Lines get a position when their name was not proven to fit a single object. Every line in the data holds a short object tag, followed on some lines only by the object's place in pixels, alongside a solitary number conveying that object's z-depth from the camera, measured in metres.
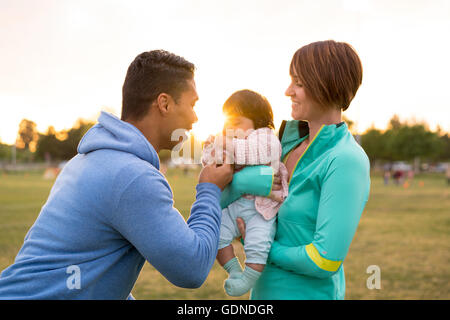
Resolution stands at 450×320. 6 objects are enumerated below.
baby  2.19
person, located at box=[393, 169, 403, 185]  38.62
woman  1.93
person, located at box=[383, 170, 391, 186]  39.58
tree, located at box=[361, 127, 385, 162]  83.69
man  1.76
